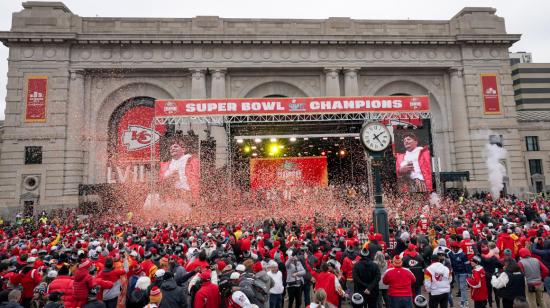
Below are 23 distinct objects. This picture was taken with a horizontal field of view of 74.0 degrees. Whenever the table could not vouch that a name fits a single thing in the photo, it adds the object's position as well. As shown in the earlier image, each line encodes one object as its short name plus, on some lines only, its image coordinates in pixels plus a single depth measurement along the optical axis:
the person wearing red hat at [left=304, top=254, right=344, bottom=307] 7.37
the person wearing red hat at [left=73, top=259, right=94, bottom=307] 6.87
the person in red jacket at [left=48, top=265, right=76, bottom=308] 6.90
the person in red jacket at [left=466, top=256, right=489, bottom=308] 8.24
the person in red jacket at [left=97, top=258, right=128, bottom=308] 7.68
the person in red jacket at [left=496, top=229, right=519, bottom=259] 10.44
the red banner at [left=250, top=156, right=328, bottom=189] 35.38
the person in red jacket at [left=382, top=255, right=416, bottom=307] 7.32
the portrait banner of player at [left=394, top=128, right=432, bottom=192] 29.11
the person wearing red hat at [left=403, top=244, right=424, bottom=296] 8.61
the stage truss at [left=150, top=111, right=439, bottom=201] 26.35
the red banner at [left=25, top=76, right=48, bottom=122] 34.12
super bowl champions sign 25.45
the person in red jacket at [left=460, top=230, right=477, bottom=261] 9.69
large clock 12.62
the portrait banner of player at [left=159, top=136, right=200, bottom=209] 27.02
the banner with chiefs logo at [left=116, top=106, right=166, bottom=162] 36.59
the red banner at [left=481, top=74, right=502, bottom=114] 38.62
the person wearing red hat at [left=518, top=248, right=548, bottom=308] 8.31
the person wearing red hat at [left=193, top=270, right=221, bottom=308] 6.26
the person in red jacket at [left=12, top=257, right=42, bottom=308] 8.28
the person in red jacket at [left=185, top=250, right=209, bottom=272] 8.29
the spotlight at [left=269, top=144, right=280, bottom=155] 32.92
